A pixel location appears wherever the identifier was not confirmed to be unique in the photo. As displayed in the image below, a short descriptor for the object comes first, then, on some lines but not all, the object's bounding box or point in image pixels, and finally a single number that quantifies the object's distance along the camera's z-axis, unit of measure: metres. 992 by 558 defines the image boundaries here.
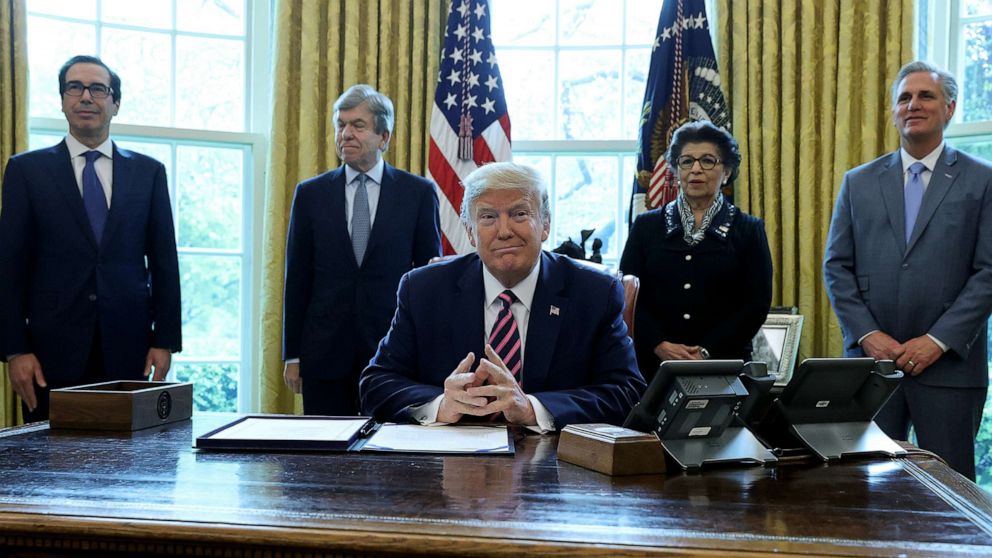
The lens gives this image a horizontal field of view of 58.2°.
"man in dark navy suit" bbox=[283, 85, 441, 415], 3.38
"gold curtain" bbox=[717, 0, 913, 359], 4.19
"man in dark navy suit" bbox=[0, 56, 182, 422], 3.16
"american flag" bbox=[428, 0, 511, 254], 4.33
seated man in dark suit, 2.20
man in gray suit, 3.16
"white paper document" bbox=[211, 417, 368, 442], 1.76
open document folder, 1.71
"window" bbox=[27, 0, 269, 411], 4.67
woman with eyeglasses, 3.22
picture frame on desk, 3.92
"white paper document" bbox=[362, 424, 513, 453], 1.70
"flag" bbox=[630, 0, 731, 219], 4.17
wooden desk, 1.13
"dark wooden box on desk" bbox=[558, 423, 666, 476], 1.53
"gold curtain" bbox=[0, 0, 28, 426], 4.04
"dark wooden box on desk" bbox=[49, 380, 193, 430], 1.93
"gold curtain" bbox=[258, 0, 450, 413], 4.45
